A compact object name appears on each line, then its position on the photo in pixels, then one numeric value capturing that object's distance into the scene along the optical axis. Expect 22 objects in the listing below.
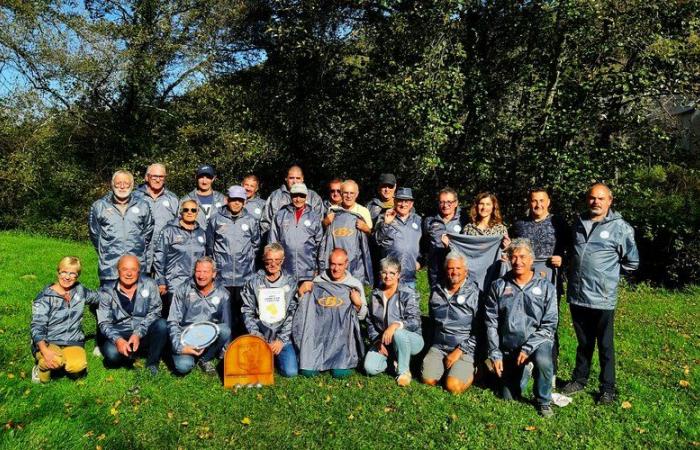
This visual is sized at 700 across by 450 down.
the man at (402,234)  6.65
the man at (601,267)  5.46
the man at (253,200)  7.43
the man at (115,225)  6.42
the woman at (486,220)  6.33
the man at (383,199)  7.13
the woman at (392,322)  6.16
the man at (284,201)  7.26
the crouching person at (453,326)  5.92
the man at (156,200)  6.89
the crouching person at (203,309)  6.16
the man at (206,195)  7.29
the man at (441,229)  6.53
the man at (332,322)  6.27
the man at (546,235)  5.89
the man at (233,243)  6.76
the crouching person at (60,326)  5.58
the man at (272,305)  6.25
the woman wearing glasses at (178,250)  6.57
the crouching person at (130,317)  5.98
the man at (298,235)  6.80
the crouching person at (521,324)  5.39
